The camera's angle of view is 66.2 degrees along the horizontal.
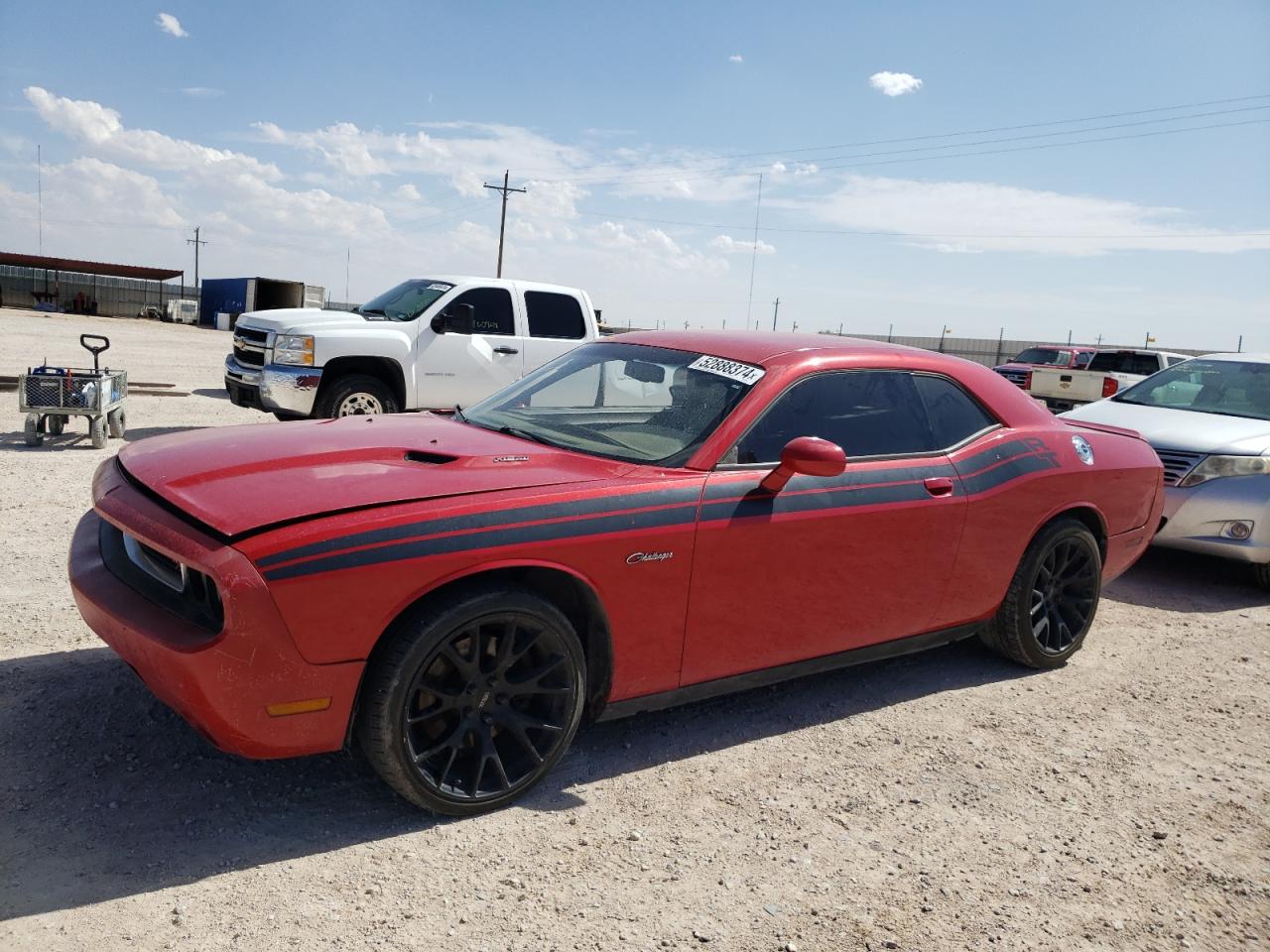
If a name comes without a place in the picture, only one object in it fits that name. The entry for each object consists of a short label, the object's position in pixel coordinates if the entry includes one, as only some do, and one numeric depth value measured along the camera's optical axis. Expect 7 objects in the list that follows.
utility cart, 9.06
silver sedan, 6.59
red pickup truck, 23.32
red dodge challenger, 2.79
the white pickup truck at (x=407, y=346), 9.84
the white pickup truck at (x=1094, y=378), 18.06
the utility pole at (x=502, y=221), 53.30
